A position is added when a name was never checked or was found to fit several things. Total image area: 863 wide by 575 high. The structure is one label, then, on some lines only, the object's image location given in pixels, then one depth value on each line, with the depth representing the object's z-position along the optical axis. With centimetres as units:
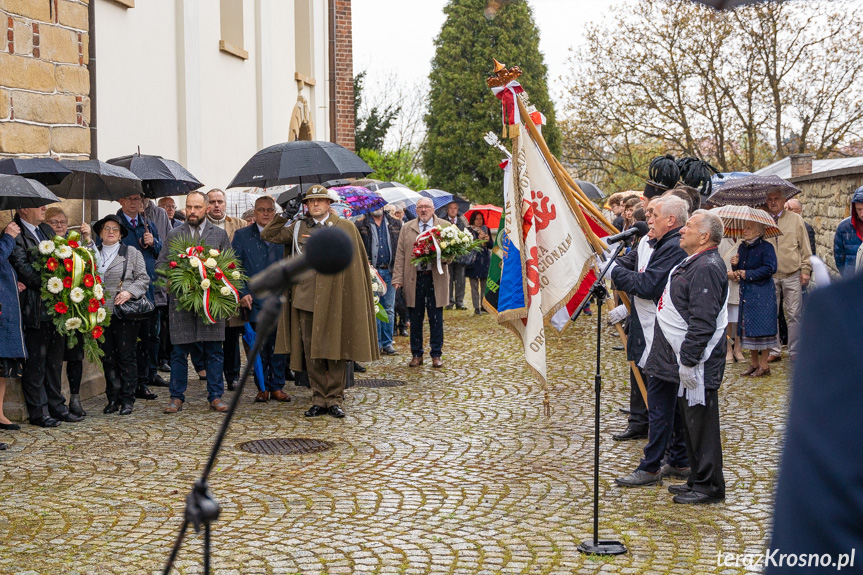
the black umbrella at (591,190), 2155
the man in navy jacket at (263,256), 1002
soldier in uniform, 920
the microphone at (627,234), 604
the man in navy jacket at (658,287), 666
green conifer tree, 3553
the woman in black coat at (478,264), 1938
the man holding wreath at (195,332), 941
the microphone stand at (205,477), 187
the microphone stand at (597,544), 518
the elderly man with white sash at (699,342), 612
